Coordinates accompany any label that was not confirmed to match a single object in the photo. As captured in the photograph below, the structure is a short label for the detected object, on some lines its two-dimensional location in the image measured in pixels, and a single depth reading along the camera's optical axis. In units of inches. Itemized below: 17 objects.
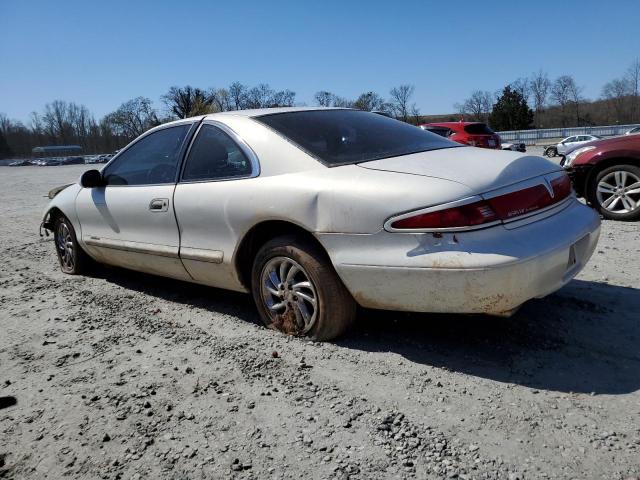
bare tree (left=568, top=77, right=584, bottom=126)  3208.7
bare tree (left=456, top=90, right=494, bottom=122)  3385.8
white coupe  99.5
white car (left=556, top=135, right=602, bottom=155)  1202.1
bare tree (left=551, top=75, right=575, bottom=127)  3267.7
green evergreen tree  2751.0
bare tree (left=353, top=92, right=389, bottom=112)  2733.8
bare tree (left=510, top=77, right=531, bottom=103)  2850.9
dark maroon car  258.1
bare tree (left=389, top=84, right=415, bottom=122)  3255.4
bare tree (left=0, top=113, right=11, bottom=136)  4544.8
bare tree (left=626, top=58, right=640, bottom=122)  2925.7
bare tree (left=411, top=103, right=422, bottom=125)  3160.7
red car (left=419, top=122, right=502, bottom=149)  528.4
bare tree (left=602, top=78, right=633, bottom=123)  3028.3
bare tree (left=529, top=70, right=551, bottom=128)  3334.2
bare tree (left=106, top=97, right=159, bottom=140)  3704.5
